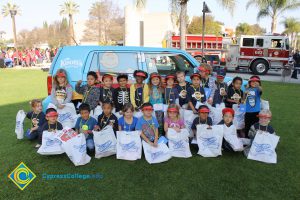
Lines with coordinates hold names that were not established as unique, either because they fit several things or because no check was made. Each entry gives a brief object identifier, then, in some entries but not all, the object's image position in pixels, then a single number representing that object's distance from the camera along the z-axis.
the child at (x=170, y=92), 4.77
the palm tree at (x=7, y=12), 27.21
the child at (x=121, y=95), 4.74
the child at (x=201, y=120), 4.54
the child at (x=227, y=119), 4.41
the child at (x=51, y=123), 4.34
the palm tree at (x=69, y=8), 55.81
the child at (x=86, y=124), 4.29
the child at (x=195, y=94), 4.80
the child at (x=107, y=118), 4.39
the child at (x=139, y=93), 4.65
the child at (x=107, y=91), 4.73
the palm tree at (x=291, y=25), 39.47
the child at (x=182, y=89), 4.84
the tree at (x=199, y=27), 34.19
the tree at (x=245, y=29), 51.00
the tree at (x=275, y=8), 22.45
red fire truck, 16.70
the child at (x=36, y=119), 4.84
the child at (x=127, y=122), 4.34
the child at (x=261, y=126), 4.27
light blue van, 4.87
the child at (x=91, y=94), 4.71
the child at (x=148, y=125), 4.27
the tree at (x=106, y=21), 41.00
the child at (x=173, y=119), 4.40
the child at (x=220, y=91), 4.96
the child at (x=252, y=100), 4.93
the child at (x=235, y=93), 5.00
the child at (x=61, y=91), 4.73
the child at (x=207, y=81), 4.97
